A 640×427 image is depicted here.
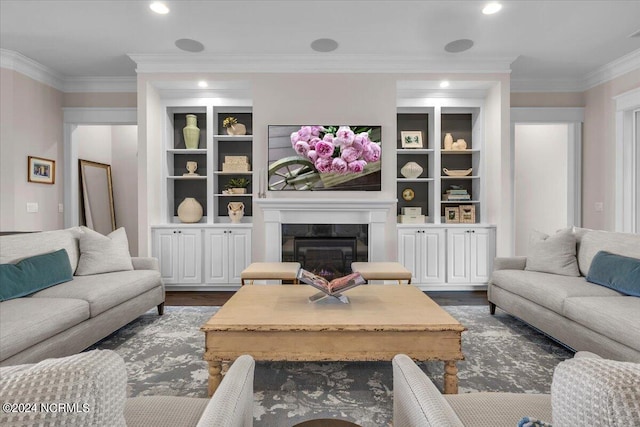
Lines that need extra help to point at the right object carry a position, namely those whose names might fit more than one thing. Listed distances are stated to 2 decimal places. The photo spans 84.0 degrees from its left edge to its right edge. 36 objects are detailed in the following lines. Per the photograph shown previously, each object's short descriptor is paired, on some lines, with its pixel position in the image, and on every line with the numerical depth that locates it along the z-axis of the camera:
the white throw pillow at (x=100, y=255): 3.07
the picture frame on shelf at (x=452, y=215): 4.76
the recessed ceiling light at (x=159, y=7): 3.12
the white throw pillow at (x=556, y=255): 3.08
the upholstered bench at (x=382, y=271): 3.29
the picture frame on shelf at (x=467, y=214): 4.73
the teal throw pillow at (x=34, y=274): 2.33
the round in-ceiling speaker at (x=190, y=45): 3.84
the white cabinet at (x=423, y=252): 4.46
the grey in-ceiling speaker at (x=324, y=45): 3.85
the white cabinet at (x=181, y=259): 4.47
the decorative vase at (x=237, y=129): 4.78
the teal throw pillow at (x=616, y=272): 2.42
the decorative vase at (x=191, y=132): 4.77
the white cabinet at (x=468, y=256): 4.48
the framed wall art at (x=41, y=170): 4.41
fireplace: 4.38
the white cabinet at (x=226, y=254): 4.48
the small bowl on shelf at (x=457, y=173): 4.81
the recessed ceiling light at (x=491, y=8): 3.12
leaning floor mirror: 5.42
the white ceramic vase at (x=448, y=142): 4.86
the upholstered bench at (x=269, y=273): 3.28
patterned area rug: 1.82
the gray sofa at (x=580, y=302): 2.01
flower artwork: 4.30
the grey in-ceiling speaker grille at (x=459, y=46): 3.82
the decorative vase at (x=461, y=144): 4.83
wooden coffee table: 1.82
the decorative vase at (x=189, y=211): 4.70
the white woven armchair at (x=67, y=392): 0.43
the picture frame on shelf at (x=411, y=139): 4.84
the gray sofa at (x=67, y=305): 1.91
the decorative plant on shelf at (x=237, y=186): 4.80
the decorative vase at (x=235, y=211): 4.70
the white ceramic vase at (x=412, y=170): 4.82
